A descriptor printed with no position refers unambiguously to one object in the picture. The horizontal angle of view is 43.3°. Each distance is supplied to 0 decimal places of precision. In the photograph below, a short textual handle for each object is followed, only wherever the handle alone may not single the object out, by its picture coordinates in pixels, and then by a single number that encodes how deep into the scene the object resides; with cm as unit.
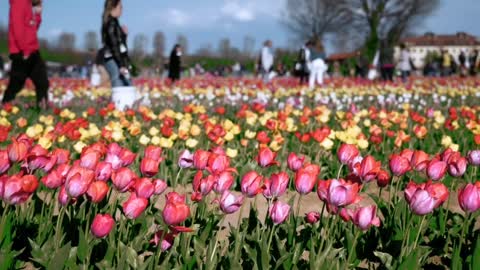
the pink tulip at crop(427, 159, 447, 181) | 242
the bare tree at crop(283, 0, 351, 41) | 5056
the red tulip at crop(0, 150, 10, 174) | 223
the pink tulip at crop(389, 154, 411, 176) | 249
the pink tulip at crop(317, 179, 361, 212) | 200
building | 12244
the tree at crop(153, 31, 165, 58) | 9355
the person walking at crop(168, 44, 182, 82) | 1655
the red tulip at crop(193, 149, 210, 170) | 253
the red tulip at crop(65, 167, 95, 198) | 201
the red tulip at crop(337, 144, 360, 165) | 271
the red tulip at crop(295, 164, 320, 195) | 215
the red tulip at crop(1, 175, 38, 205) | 197
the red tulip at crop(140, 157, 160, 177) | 229
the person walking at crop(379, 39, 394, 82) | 2008
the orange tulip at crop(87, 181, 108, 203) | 200
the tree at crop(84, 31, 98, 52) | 10985
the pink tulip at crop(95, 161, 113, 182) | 224
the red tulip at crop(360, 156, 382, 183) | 231
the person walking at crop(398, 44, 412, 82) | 1939
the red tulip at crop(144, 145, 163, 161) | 260
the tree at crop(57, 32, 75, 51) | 11304
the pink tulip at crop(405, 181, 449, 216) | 199
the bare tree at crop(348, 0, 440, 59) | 4291
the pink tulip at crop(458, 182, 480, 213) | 204
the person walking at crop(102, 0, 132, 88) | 757
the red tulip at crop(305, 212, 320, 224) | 233
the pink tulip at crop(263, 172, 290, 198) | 217
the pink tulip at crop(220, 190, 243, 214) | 207
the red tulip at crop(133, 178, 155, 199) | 205
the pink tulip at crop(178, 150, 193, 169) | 271
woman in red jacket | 694
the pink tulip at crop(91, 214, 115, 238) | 183
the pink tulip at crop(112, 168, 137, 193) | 213
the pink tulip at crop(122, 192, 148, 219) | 196
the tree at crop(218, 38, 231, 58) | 10673
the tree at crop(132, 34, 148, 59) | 8561
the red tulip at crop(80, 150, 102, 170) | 229
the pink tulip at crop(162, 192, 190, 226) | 179
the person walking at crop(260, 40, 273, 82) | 1775
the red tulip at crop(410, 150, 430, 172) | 254
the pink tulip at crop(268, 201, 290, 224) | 209
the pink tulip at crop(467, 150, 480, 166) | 288
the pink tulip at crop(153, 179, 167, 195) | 226
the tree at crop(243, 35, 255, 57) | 8458
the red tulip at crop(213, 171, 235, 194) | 220
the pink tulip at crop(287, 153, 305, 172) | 265
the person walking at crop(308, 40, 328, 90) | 1485
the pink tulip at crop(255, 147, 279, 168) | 263
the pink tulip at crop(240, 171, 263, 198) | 213
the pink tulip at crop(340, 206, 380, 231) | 198
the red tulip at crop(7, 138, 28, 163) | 233
